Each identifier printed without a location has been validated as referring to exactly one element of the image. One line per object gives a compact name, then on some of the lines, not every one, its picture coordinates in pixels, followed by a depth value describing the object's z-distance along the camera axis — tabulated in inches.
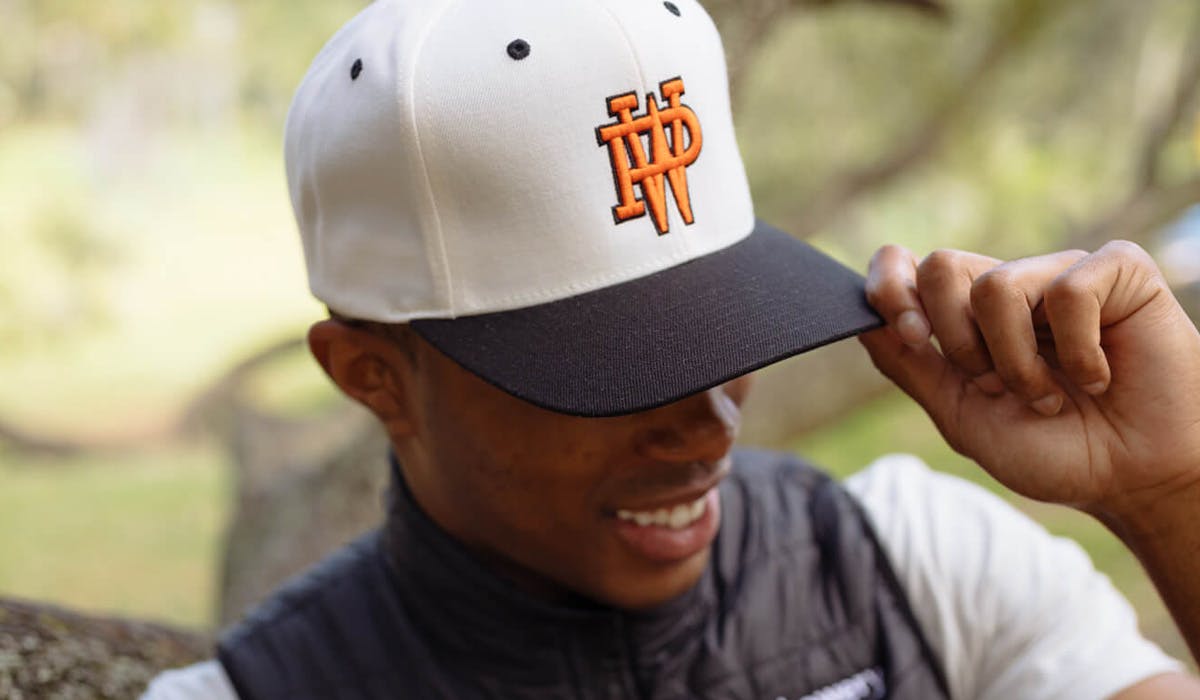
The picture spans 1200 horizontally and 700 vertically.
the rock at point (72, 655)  54.5
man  44.7
